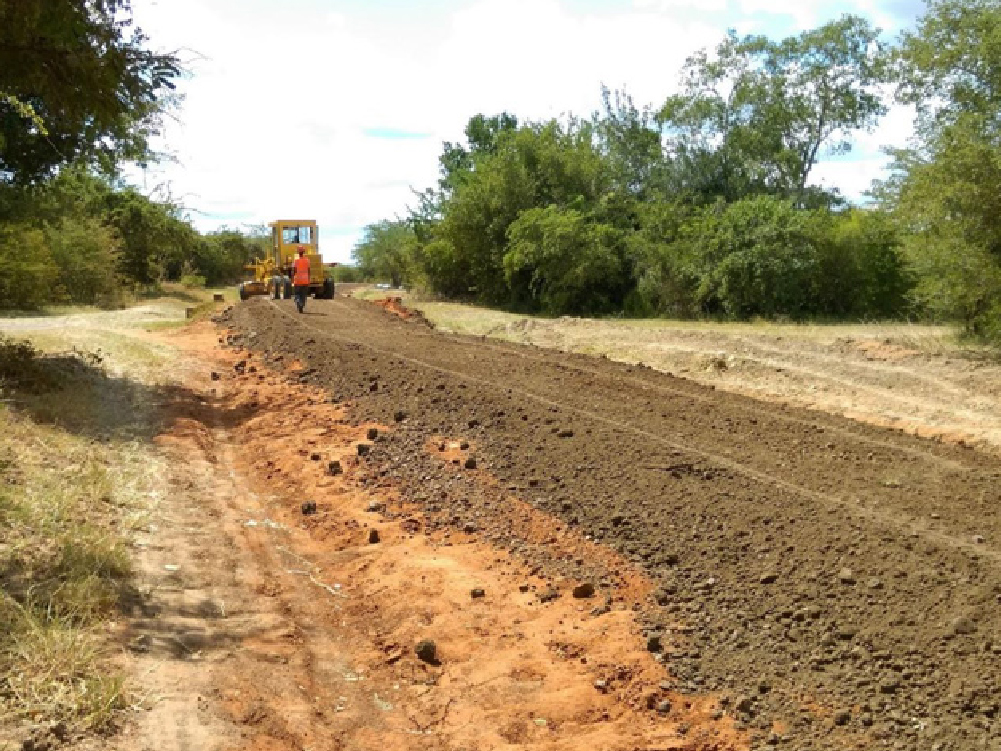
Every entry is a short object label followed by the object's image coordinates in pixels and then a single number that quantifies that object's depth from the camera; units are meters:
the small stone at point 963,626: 4.39
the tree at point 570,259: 28.52
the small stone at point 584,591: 5.64
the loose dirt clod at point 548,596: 5.75
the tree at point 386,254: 42.50
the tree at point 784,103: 33.69
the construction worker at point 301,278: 24.48
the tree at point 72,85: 7.54
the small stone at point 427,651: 5.19
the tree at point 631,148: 32.53
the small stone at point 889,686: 4.11
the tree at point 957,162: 14.95
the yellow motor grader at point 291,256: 33.38
